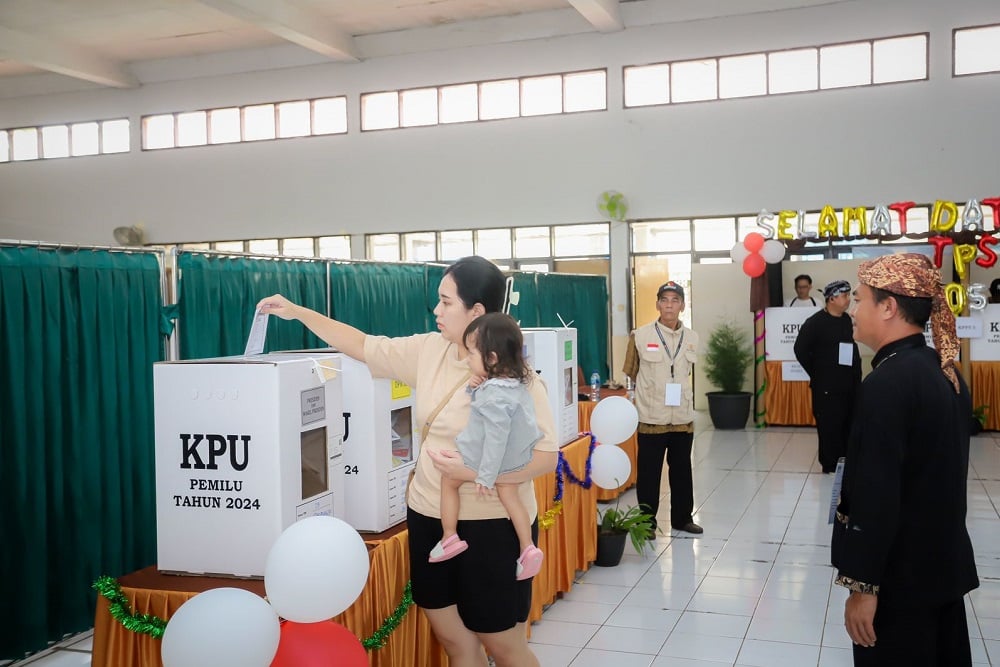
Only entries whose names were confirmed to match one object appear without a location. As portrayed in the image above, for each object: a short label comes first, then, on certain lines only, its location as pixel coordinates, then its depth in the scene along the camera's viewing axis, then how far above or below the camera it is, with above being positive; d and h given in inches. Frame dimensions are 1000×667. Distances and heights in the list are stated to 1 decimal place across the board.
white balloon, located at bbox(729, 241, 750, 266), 395.6 +27.2
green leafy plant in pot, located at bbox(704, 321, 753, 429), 429.1 -30.6
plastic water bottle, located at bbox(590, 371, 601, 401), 265.7 -22.2
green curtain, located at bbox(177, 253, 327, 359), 163.0 +3.9
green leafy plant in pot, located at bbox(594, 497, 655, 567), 202.2 -50.4
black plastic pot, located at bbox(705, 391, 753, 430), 428.1 -46.8
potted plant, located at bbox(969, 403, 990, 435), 384.5 -48.6
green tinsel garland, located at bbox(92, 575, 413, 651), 88.0 -29.3
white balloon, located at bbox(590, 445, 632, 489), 187.6 -32.3
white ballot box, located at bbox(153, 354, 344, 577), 91.7 -14.4
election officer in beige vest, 219.1 -19.6
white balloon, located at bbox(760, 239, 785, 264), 386.0 +26.7
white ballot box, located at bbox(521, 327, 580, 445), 187.2 -10.9
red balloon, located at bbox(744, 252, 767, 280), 390.9 +21.4
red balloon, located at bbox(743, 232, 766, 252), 387.2 +31.3
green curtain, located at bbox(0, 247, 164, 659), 142.9 -18.0
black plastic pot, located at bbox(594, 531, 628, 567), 201.9 -53.4
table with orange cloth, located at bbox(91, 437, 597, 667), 90.0 -32.3
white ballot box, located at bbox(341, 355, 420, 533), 110.4 -16.4
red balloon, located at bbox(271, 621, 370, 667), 83.6 -31.4
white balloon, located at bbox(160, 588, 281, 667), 73.5 -26.1
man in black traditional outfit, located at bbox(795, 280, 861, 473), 284.8 -16.7
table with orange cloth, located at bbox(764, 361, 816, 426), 423.8 -42.8
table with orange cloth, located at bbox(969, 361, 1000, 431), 391.5 -35.0
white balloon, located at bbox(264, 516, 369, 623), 81.0 -23.2
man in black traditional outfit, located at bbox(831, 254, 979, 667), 79.3 -16.3
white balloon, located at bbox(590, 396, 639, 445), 188.4 -22.5
